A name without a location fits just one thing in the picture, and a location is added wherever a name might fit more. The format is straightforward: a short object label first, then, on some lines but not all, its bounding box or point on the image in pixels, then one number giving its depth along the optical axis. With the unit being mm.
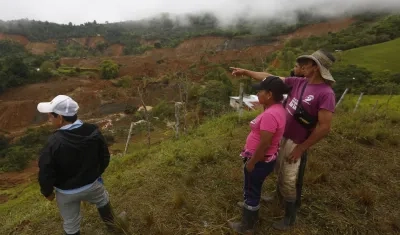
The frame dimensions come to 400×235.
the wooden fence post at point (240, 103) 7075
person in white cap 2373
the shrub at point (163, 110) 20592
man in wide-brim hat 2326
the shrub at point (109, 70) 39438
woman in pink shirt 2256
